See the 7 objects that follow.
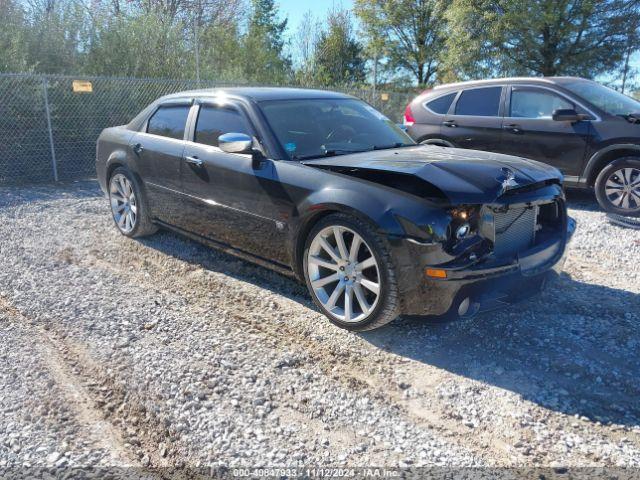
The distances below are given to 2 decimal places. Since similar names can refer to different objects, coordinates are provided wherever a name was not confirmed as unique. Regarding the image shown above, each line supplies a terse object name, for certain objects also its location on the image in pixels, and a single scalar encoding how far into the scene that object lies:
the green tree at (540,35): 21.41
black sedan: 3.28
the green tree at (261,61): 20.22
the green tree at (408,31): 29.38
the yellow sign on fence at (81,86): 9.82
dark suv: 6.79
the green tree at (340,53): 29.99
